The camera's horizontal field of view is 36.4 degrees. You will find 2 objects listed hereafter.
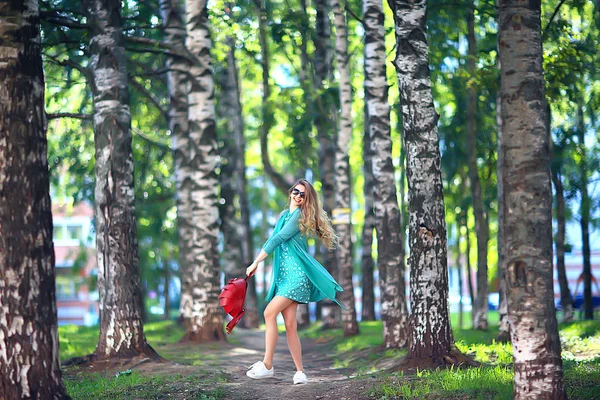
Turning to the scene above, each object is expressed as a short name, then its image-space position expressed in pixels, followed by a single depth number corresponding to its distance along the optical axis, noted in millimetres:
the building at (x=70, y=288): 73438
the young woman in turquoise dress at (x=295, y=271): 10195
